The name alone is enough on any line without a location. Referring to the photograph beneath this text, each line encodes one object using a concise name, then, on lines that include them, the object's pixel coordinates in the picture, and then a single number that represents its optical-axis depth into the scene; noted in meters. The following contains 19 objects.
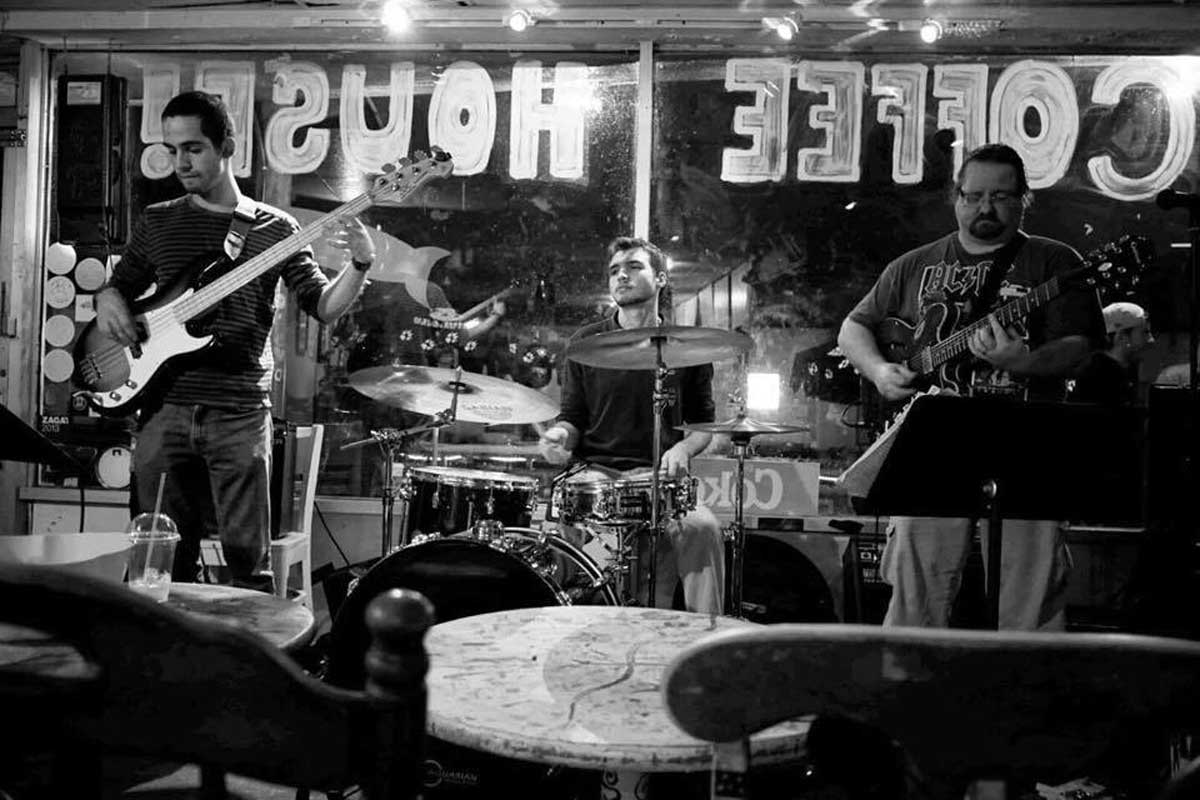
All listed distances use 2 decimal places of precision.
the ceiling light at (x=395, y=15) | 4.91
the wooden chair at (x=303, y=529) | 4.28
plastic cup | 1.97
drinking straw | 1.99
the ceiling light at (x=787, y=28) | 4.82
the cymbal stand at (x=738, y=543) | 4.06
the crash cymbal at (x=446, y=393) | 3.85
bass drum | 2.99
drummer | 4.20
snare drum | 3.59
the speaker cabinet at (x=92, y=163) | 5.30
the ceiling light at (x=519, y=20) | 4.89
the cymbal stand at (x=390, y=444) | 4.05
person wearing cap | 4.64
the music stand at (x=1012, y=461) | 2.21
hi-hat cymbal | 3.85
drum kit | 3.06
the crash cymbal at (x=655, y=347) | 3.60
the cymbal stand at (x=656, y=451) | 3.54
